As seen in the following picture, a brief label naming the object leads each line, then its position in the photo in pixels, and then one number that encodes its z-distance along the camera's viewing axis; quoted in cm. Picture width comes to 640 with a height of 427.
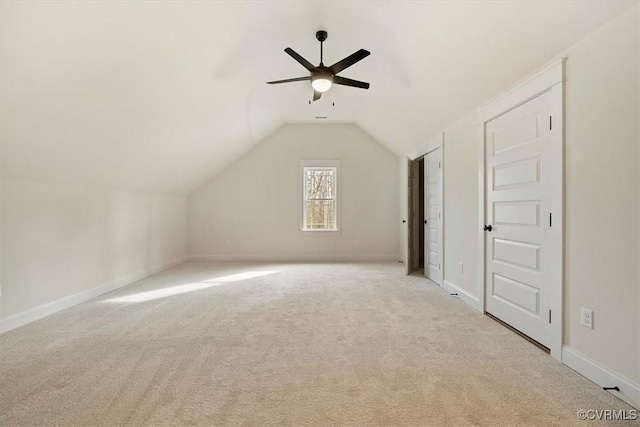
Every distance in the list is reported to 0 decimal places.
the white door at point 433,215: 431
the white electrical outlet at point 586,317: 188
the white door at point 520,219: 229
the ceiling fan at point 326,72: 280
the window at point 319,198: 682
